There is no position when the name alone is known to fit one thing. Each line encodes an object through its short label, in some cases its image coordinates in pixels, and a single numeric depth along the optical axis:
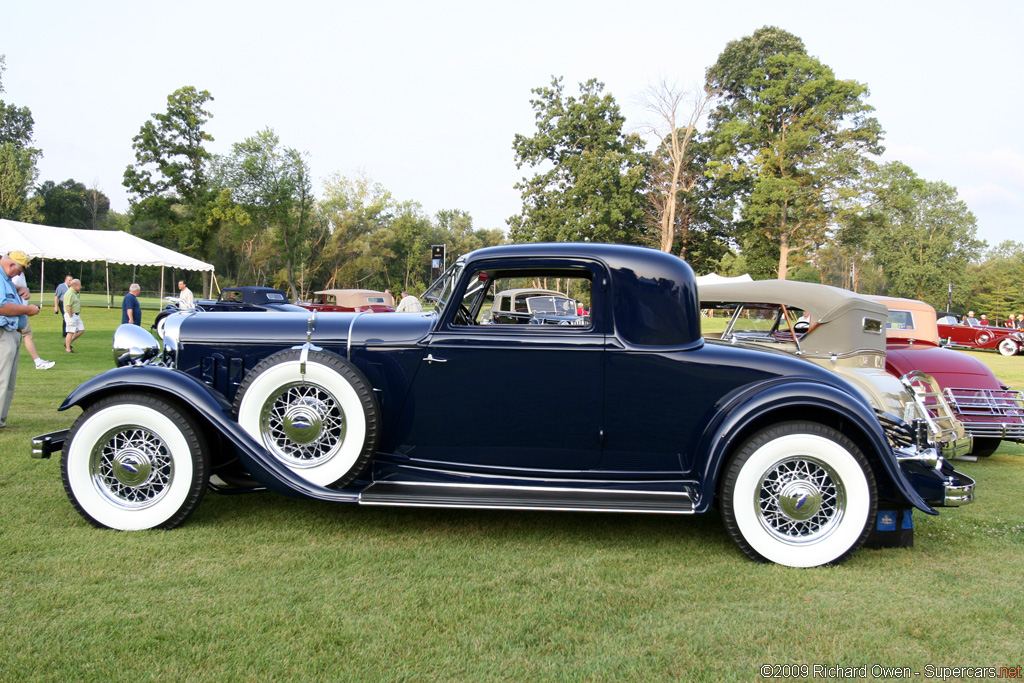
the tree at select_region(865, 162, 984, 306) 57.97
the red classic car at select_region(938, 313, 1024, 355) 22.73
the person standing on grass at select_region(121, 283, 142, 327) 12.01
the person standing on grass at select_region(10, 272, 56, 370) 9.86
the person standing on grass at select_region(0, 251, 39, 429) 5.64
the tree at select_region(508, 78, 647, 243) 38.12
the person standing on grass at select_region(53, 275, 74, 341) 16.19
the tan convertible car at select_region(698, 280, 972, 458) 4.98
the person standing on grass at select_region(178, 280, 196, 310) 13.61
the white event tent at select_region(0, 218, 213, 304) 20.71
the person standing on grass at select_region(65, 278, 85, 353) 12.24
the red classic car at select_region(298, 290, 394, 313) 21.55
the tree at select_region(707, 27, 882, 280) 35.06
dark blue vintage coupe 3.37
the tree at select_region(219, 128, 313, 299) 40.66
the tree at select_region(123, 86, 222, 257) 39.47
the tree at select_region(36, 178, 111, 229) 62.88
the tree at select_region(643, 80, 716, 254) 33.72
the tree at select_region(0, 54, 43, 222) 42.72
